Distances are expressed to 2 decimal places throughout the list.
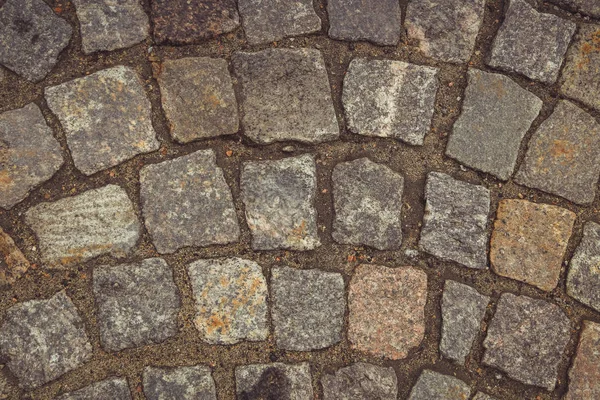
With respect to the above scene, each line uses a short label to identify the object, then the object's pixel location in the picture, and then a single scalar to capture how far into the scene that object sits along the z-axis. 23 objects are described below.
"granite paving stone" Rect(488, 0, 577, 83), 0.96
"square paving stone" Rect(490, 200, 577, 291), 0.93
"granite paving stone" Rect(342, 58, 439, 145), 0.93
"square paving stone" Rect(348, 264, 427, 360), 0.90
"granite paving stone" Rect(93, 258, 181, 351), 0.87
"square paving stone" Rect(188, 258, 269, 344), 0.88
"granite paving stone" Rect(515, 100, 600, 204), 0.95
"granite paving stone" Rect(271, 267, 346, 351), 0.89
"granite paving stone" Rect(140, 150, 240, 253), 0.89
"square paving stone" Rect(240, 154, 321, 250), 0.90
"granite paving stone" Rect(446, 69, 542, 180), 0.94
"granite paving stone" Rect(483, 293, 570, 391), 0.92
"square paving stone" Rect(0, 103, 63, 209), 0.88
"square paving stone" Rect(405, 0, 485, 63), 0.95
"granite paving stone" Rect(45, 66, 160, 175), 0.89
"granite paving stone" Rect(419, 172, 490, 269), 0.92
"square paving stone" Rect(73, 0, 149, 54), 0.91
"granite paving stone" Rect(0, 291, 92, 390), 0.86
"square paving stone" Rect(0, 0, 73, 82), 0.90
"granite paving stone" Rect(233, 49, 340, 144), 0.91
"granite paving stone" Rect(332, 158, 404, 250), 0.91
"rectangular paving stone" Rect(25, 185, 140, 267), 0.88
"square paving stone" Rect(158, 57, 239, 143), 0.91
